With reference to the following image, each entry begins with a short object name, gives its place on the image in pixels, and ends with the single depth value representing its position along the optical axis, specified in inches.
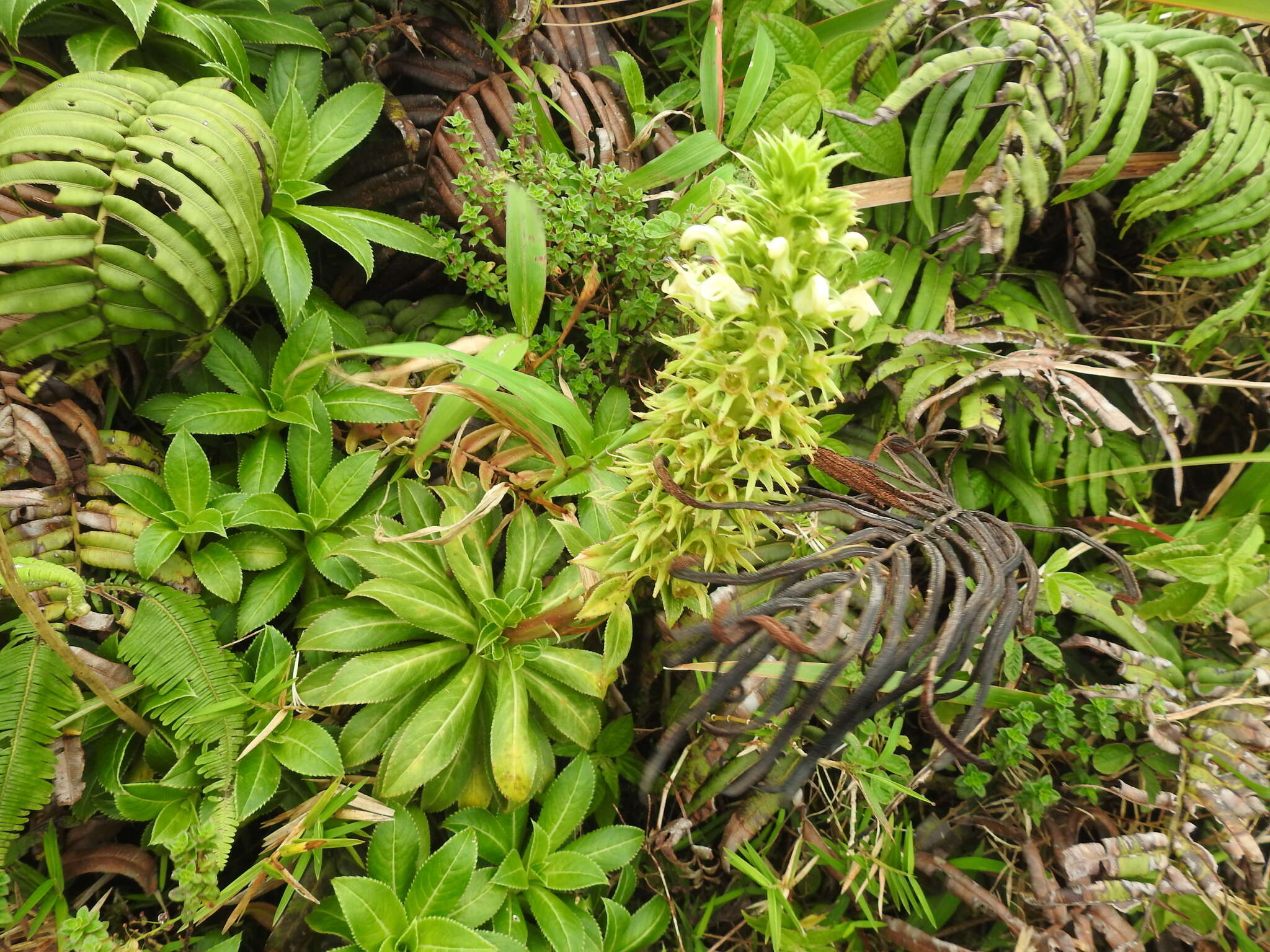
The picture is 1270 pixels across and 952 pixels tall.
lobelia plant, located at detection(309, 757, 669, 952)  23.5
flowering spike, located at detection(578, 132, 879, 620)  18.8
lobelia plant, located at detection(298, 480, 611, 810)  24.6
